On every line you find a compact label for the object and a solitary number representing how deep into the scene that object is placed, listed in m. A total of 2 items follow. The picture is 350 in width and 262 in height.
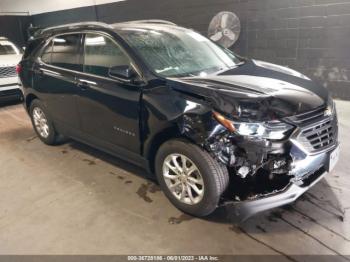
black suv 2.12
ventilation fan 5.96
